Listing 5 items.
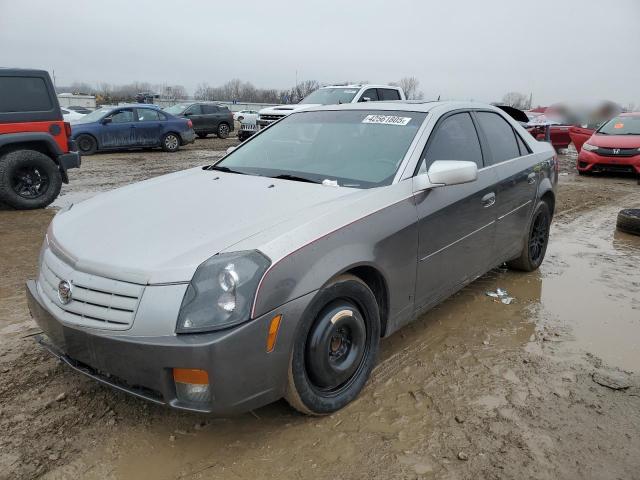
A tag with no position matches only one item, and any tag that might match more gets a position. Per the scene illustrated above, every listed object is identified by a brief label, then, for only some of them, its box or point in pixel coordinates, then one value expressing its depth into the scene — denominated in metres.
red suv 7.31
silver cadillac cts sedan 2.16
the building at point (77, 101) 45.94
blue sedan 14.52
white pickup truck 12.56
